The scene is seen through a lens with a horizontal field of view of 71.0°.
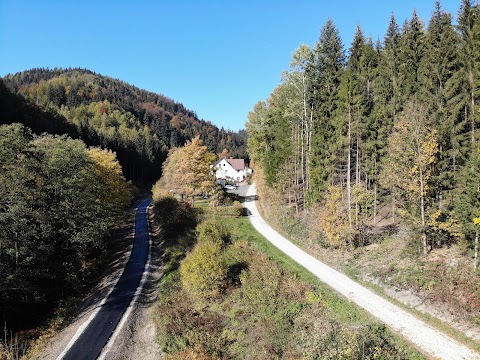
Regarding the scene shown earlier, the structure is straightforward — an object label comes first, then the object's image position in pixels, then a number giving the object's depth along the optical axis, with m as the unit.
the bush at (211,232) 28.91
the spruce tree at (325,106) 34.16
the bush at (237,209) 48.13
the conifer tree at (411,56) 30.17
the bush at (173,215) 42.72
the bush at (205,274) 23.09
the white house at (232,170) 110.62
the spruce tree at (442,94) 22.14
